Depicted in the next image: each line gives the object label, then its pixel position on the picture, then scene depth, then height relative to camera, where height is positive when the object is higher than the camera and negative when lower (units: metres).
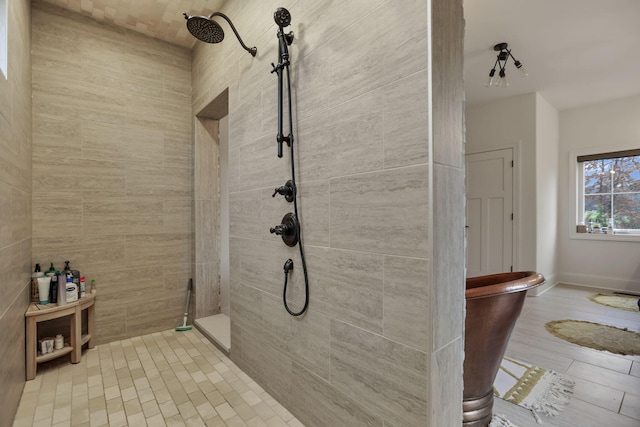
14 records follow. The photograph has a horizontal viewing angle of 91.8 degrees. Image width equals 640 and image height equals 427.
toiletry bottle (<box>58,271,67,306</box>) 2.23 -0.55
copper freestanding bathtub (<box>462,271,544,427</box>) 1.42 -0.59
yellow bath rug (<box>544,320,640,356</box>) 2.51 -1.08
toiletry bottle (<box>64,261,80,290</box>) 2.38 -0.46
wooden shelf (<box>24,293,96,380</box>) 2.05 -0.82
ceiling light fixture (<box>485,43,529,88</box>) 3.00 +1.60
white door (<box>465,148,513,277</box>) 4.29 +0.02
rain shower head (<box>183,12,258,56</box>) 1.75 +1.08
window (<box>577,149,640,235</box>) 4.32 +0.34
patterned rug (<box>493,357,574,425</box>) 1.76 -1.09
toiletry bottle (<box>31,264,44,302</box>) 2.26 -0.53
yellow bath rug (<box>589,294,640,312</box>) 3.58 -1.08
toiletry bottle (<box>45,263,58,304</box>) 2.26 -0.56
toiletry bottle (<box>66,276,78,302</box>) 2.28 -0.57
